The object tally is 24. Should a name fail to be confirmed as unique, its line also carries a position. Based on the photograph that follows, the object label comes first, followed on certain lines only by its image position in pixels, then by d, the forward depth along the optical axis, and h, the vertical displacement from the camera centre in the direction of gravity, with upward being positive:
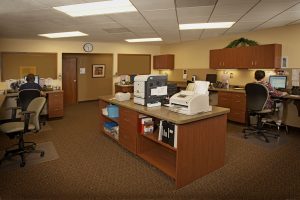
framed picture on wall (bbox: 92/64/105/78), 9.68 +0.49
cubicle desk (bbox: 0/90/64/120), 6.01 -0.67
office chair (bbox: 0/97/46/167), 3.38 -0.73
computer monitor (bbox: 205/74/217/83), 7.26 +0.18
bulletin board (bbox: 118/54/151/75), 9.17 +0.78
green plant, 6.07 +1.17
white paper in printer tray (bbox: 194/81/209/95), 3.24 -0.05
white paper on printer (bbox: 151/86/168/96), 3.57 -0.14
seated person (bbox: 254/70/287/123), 4.66 -0.18
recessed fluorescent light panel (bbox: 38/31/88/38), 6.27 +1.36
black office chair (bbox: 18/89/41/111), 5.11 -0.37
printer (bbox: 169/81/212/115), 2.88 -0.24
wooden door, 8.91 +0.04
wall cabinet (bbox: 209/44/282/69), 5.43 +0.73
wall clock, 8.19 +1.27
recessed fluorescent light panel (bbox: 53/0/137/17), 3.44 +1.23
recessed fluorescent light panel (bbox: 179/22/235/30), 5.12 +1.41
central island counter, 2.76 -0.84
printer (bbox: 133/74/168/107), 3.51 -0.11
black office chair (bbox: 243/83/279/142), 4.46 -0.42
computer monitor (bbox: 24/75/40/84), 6.33 +0.04
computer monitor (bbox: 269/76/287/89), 5.50 +0.09
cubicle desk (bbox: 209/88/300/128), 5.47 -0.55
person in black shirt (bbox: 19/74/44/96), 5.39 -0.12
